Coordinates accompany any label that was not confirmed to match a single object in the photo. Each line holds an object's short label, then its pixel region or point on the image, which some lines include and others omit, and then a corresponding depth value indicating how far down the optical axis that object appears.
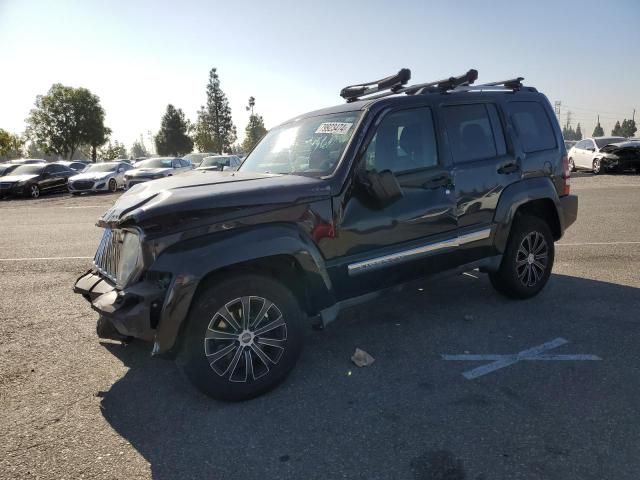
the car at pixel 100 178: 20.67
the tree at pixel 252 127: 76.45
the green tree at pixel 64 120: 62.94
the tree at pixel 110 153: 87.50
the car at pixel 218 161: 20.45
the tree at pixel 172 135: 79.56
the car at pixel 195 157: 28.00
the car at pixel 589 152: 20.72
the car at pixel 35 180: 19.88
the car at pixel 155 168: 19.92
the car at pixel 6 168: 23.88
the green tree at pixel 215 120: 81.25
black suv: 2.85
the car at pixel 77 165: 31.51
